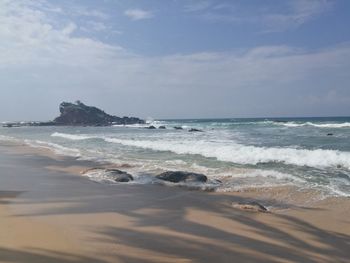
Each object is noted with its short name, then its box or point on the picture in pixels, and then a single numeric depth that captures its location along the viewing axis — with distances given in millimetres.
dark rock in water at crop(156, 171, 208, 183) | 12109
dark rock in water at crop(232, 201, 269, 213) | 8547
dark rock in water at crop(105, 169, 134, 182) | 12485
